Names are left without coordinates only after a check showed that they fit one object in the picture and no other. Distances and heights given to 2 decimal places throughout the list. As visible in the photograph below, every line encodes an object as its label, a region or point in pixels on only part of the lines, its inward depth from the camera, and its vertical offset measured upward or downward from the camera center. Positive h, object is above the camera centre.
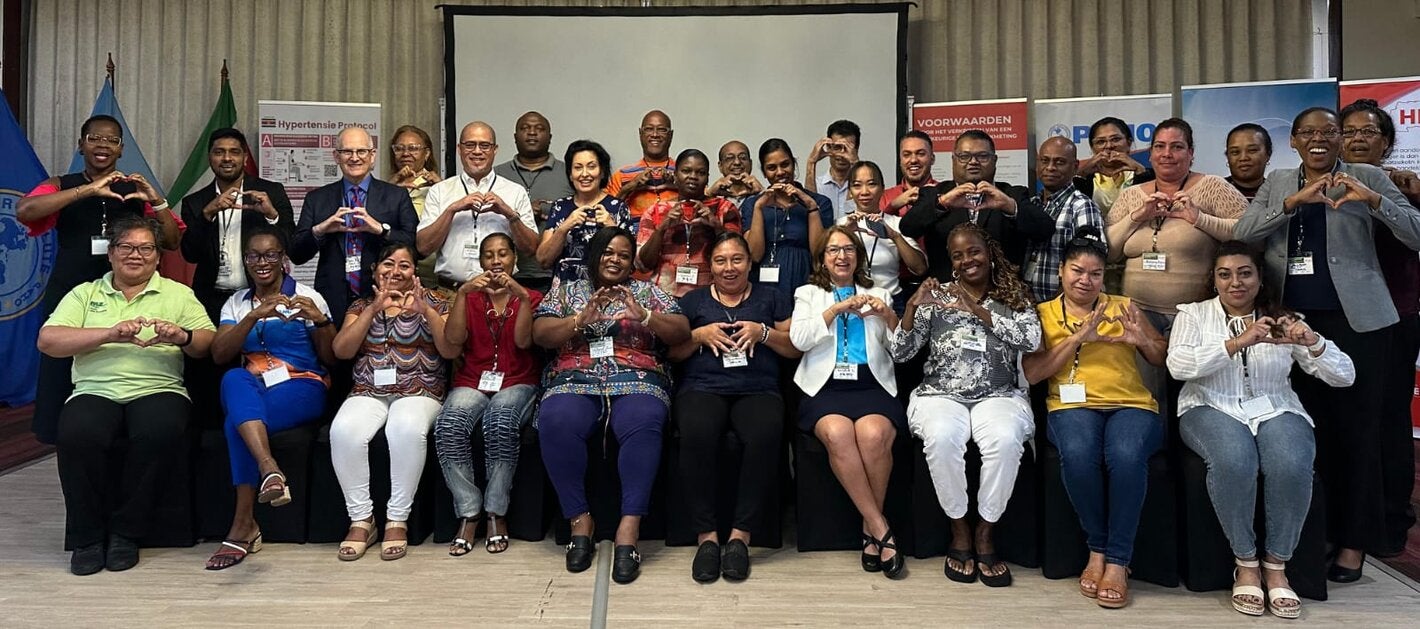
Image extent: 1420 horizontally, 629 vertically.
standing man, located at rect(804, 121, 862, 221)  4.49 +0.82
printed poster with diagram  6.82 +1.35
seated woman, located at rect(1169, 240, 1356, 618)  2.97 -0.22
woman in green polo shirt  3.32 -0.18
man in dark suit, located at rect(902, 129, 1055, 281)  3.56 +0.47
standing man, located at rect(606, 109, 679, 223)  4.37 +0.73
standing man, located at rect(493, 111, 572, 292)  4.78 +0.84
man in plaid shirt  3.66 +0.43
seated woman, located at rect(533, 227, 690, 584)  3.38 -0.15
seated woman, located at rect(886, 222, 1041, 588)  3.23 -0.15
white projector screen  6.98 +1.88
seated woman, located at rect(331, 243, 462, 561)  3.48 -0.19
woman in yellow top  3.07 -0.23
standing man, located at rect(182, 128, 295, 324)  3.94 +0.47
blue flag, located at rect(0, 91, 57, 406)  6.47 +0.40
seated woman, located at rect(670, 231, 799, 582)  3.37 -0.19
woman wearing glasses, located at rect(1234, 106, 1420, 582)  3.17 +0.14
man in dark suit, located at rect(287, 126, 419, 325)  3.96 +0.44
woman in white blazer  3.33 -0.15
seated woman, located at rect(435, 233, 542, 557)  3.51 -0.19
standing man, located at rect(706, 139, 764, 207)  4.07 +0.66
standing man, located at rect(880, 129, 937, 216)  4.09 +0.73
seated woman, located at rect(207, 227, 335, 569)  3.44 -0.11
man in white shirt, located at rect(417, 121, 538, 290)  4.01 +0.51
